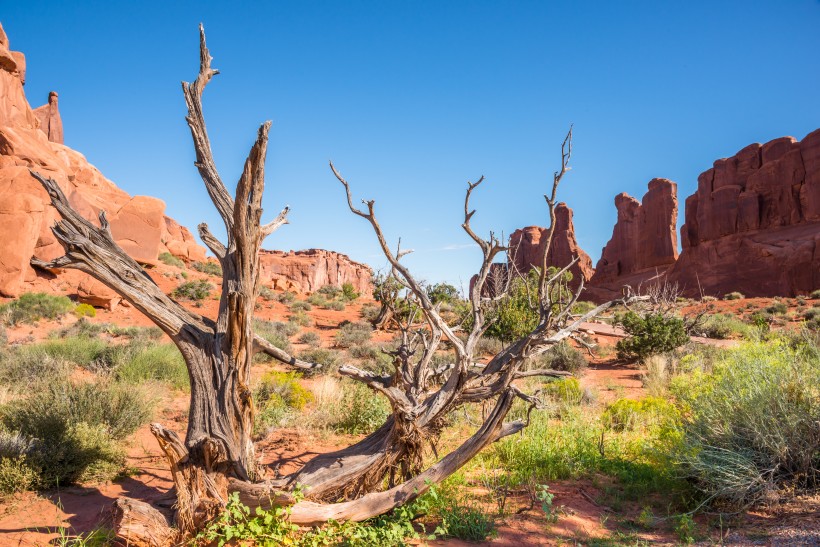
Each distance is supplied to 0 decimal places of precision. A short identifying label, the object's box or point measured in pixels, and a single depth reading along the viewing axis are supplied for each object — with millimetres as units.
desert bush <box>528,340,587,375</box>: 12149
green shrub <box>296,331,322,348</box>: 15752
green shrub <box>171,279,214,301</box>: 24656
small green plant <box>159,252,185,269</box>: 33875
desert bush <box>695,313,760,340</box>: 17234
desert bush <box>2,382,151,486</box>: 4496
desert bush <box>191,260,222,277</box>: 36875
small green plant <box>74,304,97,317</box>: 17812
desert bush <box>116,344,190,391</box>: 8312
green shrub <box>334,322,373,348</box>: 15969
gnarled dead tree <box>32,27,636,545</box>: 3338
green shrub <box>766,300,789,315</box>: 26812
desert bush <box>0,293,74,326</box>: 15105
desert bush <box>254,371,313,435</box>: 6934
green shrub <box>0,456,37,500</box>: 4082
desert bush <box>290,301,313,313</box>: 27012
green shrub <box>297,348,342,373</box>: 11023
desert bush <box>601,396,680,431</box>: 6535
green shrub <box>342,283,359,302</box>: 35438
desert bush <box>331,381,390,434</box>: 6781
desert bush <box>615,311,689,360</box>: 12750
